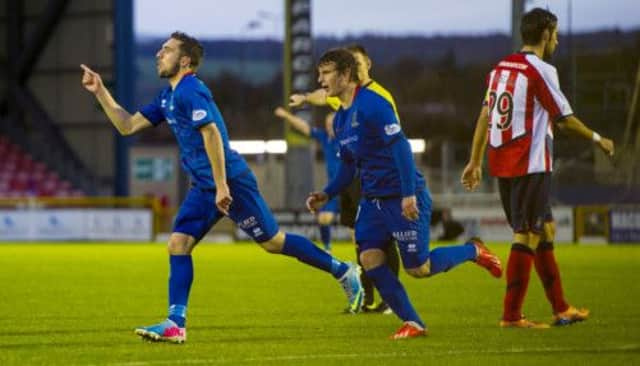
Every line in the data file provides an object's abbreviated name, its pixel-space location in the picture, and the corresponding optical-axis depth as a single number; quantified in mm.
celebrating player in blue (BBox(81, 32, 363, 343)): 18891
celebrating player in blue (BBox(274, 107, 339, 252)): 32312
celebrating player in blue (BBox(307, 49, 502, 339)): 18750
